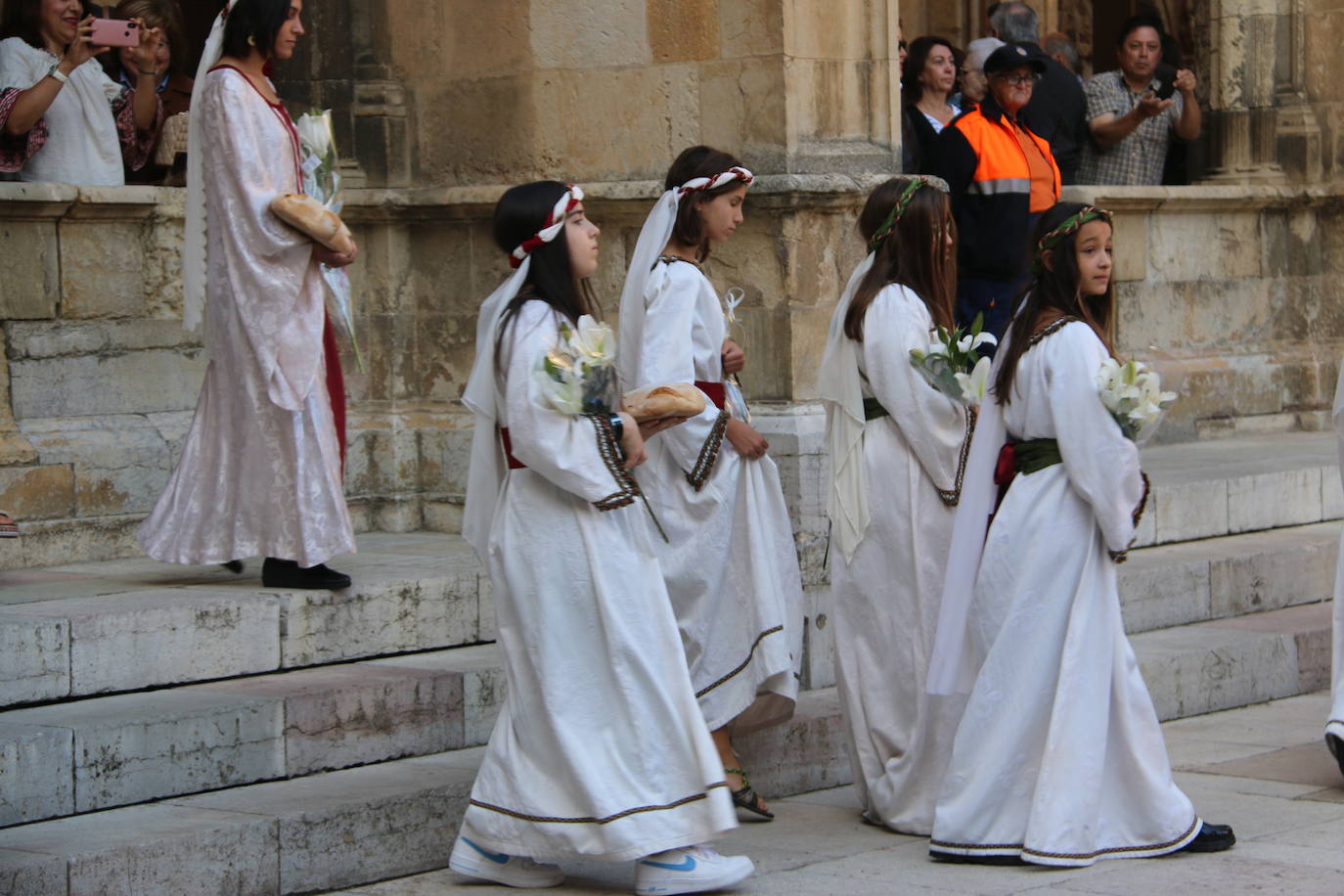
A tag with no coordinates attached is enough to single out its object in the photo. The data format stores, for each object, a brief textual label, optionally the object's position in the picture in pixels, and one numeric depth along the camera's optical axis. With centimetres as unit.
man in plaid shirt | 1759
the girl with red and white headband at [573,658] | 841
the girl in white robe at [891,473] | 1000
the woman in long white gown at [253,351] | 1069
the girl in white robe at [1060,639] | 901
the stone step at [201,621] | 950
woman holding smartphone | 1228
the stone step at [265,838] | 806
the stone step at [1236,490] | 1484
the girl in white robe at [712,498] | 1003
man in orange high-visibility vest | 1465
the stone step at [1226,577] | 1356
